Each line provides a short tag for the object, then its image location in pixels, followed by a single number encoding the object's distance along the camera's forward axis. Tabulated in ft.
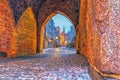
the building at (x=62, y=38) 193.51
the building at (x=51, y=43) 94.64
